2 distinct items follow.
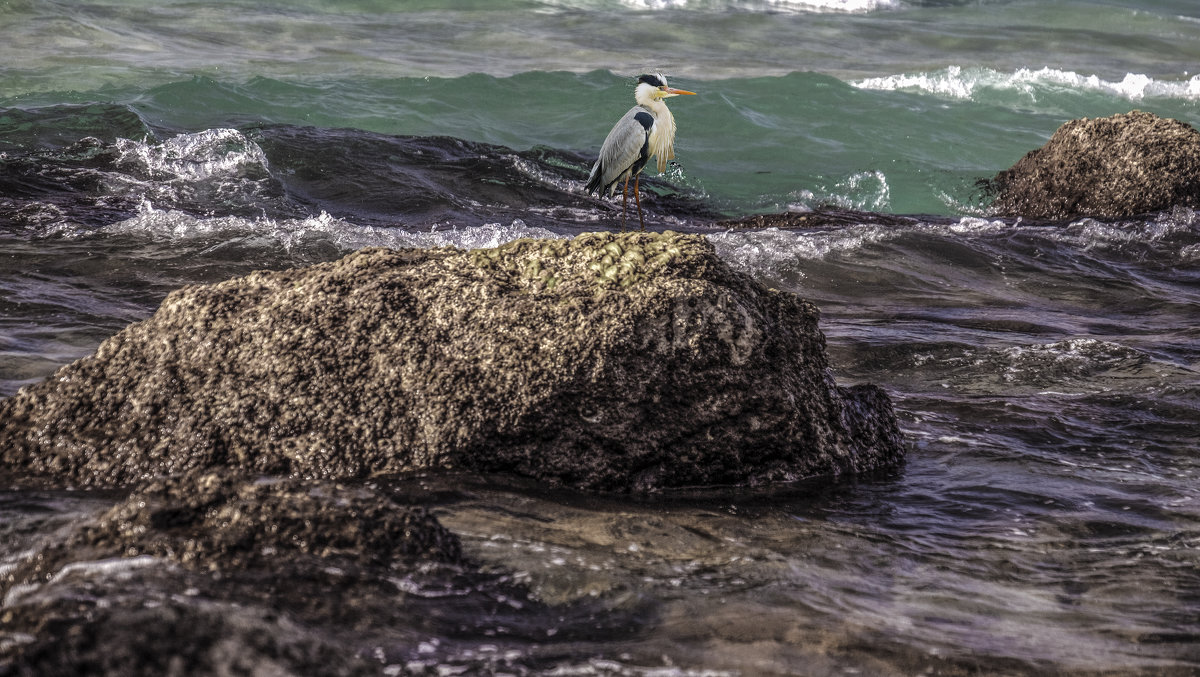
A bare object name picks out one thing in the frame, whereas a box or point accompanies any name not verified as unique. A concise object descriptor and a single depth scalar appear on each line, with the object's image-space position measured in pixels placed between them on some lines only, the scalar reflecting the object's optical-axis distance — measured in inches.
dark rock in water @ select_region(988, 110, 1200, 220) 679.7
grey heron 596.7
